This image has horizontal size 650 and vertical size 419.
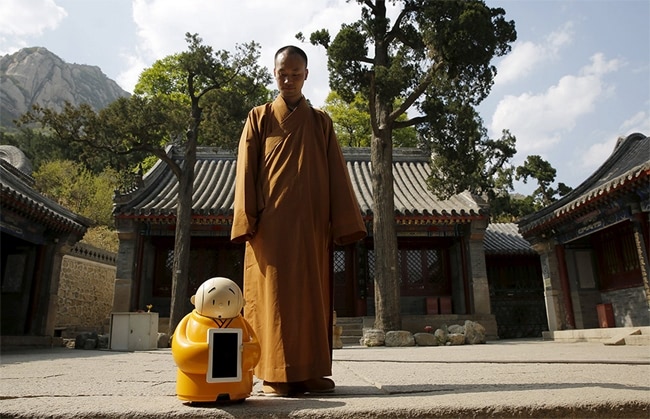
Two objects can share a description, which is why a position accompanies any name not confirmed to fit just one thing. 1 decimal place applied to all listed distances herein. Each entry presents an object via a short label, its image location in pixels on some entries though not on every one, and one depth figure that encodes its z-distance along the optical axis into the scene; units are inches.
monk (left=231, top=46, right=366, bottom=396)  91.0
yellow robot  74.4
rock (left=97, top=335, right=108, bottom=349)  374.6
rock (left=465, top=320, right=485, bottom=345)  379.9
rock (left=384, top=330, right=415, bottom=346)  359.6
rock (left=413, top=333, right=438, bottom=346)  369.4
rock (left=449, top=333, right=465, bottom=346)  370.3
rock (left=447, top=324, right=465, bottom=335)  389.1
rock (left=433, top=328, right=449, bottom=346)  372.2
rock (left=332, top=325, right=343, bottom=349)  342.6
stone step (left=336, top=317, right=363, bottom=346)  440.0
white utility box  340.2
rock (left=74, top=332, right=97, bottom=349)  369.7
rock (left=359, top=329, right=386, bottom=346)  364.2
